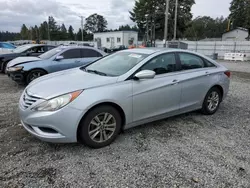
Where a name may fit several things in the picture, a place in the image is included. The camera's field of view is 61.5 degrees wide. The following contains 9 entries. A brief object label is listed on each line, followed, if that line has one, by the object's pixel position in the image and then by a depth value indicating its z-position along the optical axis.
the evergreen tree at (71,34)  88.66
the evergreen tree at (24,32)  78.12
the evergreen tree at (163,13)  39.50
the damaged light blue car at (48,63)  6.82
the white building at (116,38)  37.20
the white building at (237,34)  47.66
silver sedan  2.81
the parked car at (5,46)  12.89
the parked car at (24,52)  9.59
